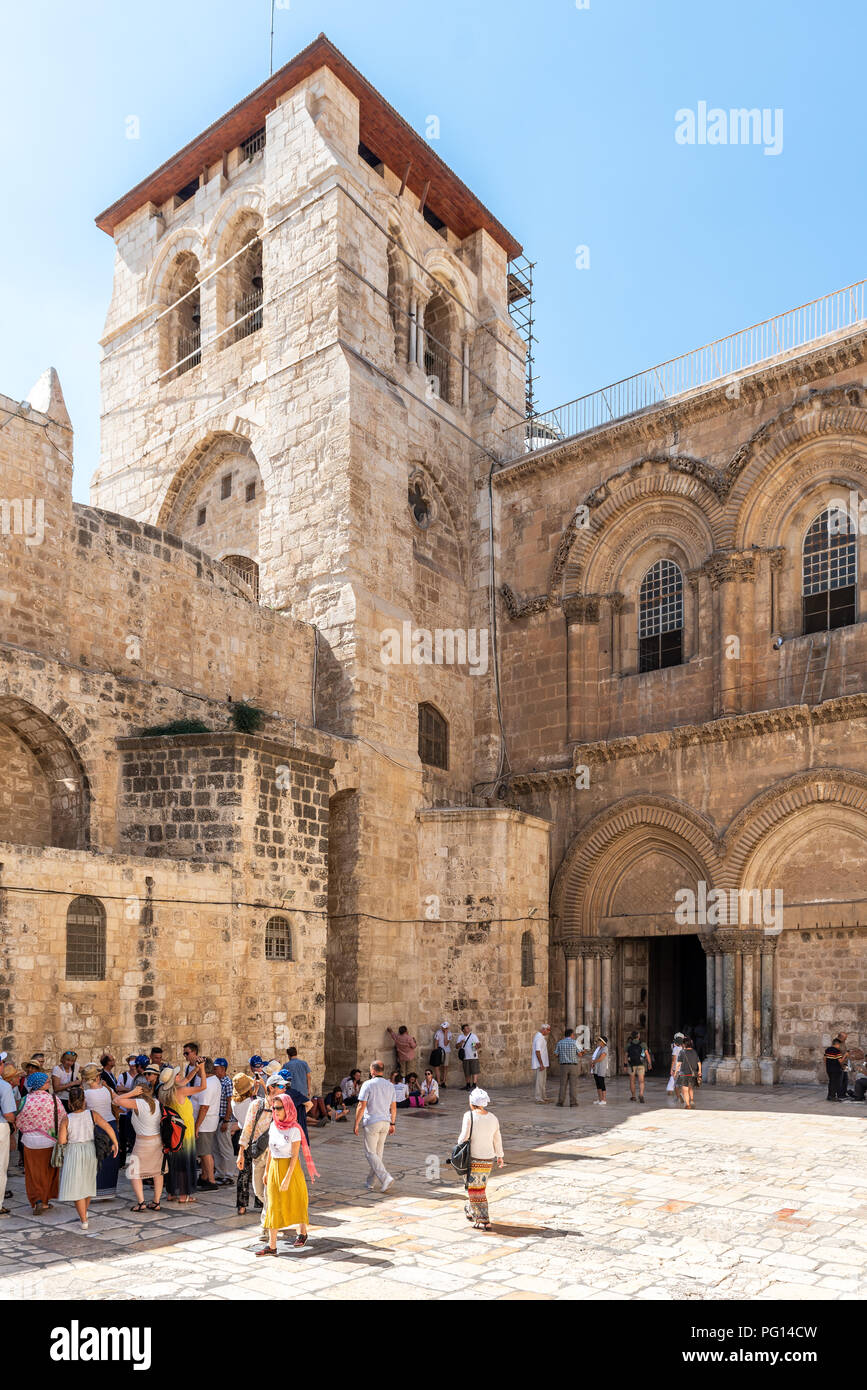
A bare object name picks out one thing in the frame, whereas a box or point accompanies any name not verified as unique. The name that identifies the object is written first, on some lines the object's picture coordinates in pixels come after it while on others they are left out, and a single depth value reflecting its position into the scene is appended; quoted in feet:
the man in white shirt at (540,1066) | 52.75
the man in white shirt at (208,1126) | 32.45
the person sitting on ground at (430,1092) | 50.70
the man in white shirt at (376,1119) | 32.12
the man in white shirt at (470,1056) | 55.21
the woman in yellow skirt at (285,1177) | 24.76
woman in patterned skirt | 27.32
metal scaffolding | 93.91
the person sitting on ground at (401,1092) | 47.21
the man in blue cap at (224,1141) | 33.32
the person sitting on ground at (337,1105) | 47.60
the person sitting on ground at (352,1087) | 48.12
